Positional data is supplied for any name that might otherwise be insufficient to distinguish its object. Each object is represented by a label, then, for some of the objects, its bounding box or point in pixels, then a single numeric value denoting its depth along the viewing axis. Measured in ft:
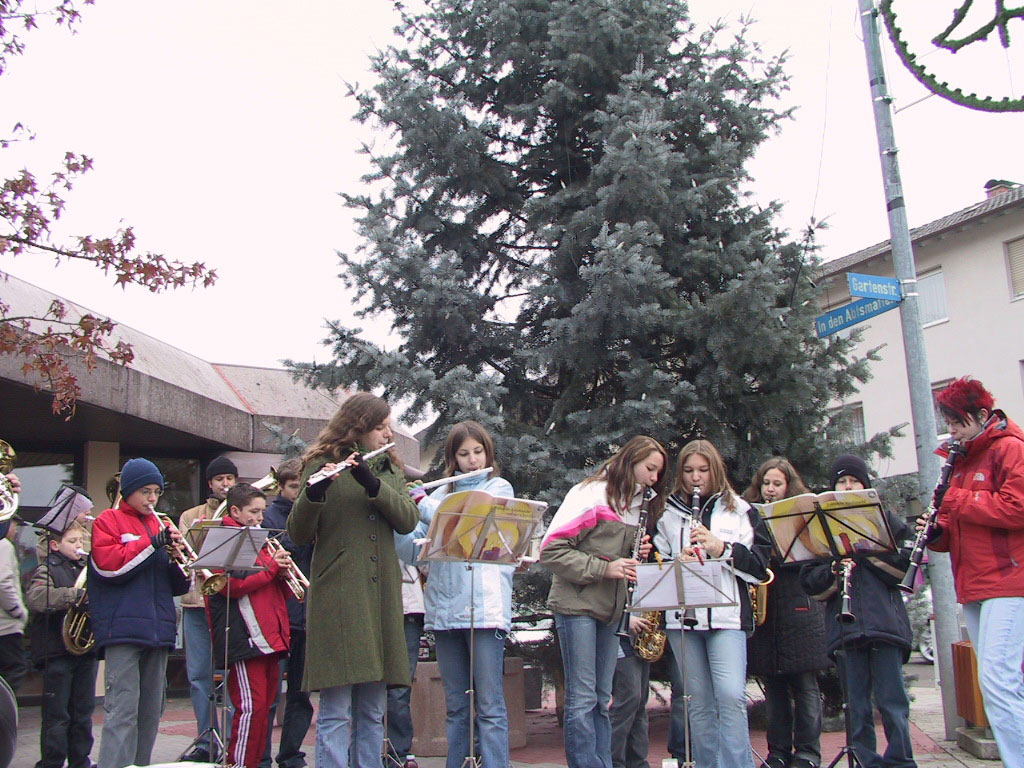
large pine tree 28.12
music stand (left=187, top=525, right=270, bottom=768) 19.30
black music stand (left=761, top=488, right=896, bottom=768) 18.78
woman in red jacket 16.17
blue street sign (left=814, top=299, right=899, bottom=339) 27.81
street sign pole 26.53
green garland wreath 24.07
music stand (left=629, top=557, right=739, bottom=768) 17.16
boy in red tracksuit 19.99
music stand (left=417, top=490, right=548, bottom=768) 17.16
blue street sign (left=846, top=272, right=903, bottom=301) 27.94
